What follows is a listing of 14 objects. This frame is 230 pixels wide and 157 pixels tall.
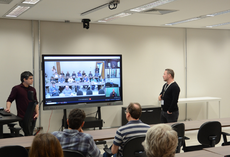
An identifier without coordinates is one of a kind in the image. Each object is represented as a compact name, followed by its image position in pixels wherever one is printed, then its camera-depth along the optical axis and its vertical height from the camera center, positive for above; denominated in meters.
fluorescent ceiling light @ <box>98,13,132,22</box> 5.60 +1.29
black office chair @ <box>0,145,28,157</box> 2.35 -0.66
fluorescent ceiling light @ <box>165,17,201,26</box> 6.09 +1.29
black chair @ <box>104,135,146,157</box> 2.88 -0.78
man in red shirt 4.88 -0.36
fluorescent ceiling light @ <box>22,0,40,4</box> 4.33 +1.20
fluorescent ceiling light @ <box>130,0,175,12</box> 4.33 +1.20
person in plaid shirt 2.53 -0.62
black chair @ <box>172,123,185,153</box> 3.61 -0.77
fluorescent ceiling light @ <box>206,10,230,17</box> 5.28 +1.24
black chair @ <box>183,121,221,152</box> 3.69 -0.81
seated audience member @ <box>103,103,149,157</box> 3.01 -0.61
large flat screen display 5.94 -0.11
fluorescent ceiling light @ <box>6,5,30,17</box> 4.85 +1.25
